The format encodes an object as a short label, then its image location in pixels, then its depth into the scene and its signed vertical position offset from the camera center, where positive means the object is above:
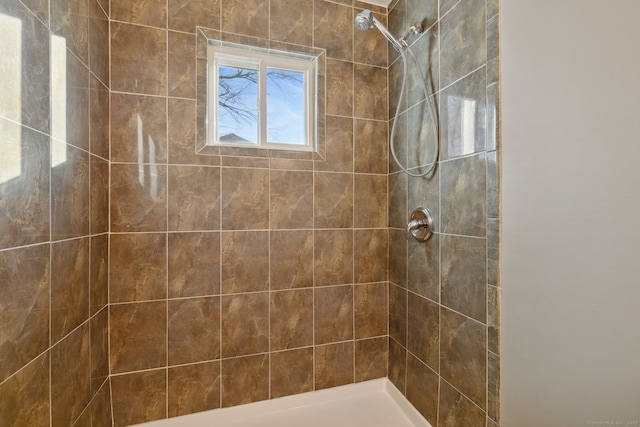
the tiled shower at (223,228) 0.91 -0.08
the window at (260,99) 1.67 +0.71
